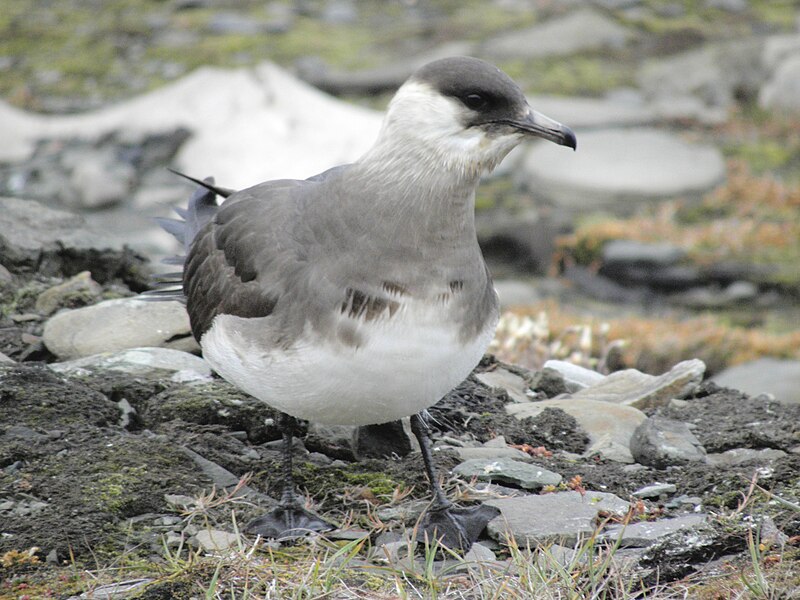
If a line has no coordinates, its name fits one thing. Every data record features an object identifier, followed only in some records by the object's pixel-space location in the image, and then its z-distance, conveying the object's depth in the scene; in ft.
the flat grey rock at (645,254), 60.18
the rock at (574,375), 36.65
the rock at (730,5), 90.26
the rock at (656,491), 27.25
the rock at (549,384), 35.78
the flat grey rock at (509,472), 28.12
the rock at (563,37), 82.33
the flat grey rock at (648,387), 34.35
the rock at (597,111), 71.87
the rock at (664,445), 29.14
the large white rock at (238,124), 65.57
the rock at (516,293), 56.75
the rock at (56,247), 38.91
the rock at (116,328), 33.65
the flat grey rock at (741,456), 29.12
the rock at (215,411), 30.19
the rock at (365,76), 76.59
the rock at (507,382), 35.06
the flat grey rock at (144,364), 31.81
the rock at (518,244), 62.28
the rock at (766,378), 43.88
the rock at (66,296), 36.86
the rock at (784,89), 76.54
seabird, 23.57
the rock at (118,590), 22.27
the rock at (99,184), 66.18
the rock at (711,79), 78.59
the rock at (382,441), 29.89
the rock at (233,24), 86.33
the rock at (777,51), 79.46
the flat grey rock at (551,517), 24.79
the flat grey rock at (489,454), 29.71
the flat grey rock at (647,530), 24.45
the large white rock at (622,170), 66.62
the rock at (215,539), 23.99
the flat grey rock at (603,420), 30.58
